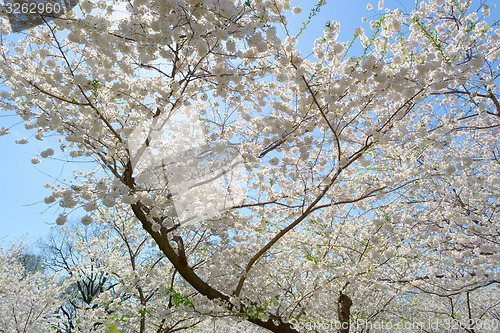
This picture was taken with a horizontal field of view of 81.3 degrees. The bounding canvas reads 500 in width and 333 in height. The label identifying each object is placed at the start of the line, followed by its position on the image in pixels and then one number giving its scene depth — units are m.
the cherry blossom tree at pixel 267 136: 3.50
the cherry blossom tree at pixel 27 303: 8.13
